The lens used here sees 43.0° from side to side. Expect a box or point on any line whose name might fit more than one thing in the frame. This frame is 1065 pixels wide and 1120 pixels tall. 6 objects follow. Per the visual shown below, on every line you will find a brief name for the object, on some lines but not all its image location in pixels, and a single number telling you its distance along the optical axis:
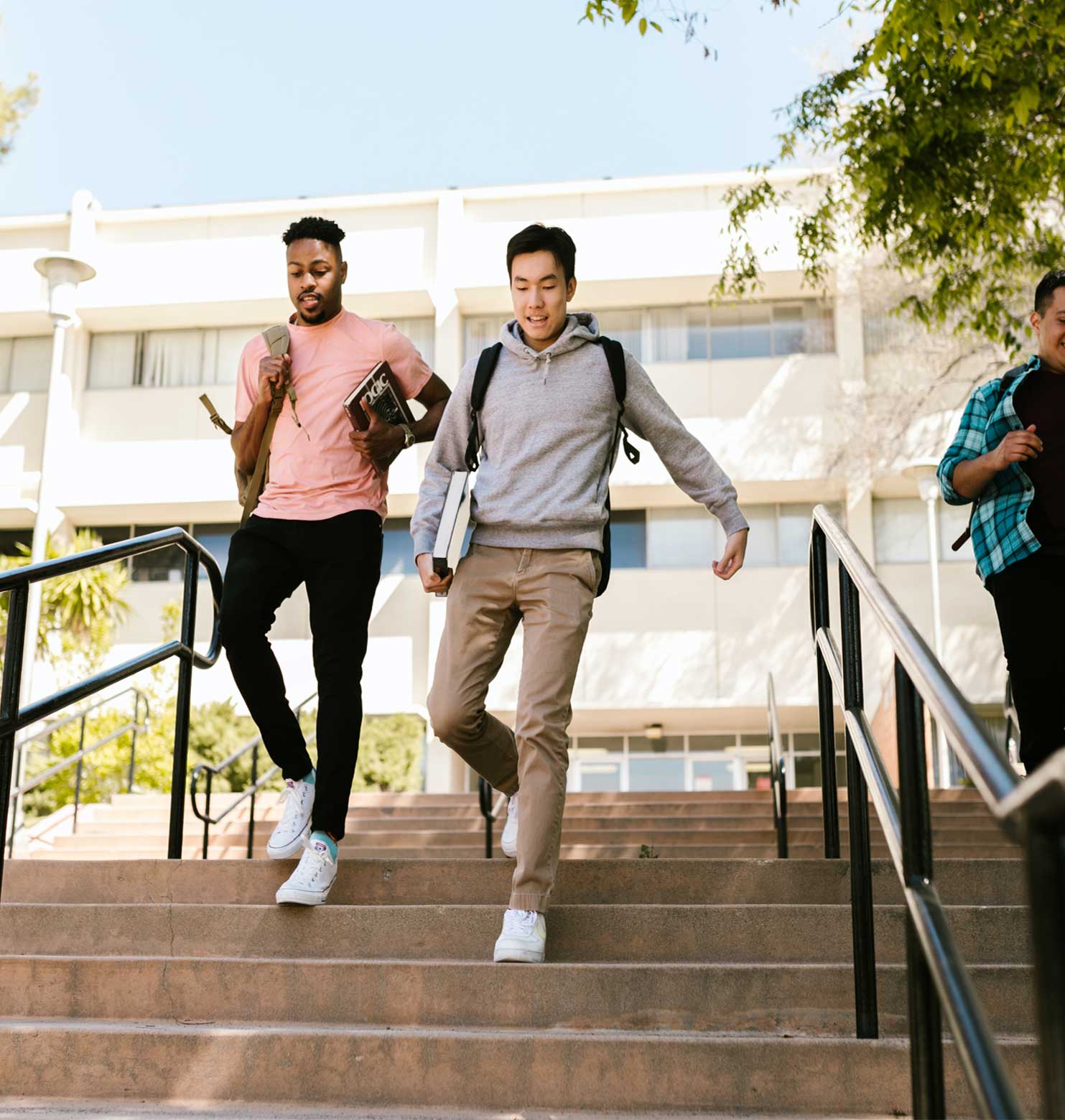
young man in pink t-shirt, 3.87
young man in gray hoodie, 3.61
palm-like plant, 17.34
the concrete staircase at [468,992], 2.76
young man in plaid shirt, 3.58
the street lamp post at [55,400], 12.41
